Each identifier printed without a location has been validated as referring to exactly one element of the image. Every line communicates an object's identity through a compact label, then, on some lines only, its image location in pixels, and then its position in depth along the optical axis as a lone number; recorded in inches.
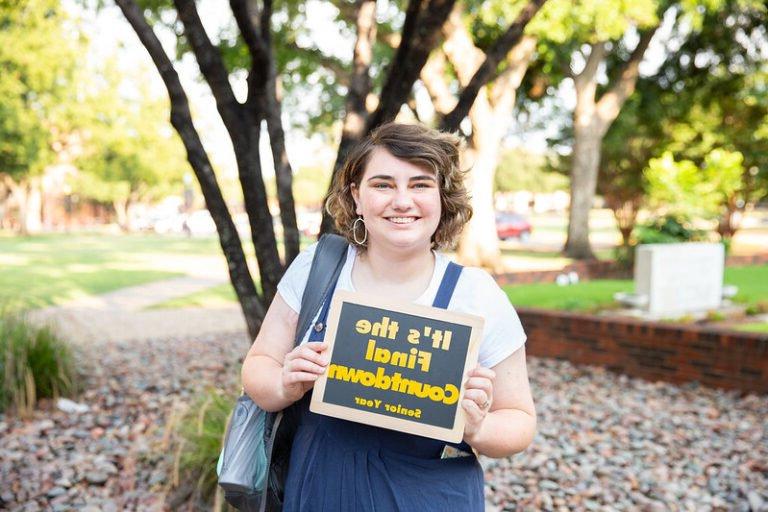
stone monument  353.1
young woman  64.2
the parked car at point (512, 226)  1344.7
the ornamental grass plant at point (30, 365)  207.0
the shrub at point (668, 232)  504.7
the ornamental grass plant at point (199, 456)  141.6
